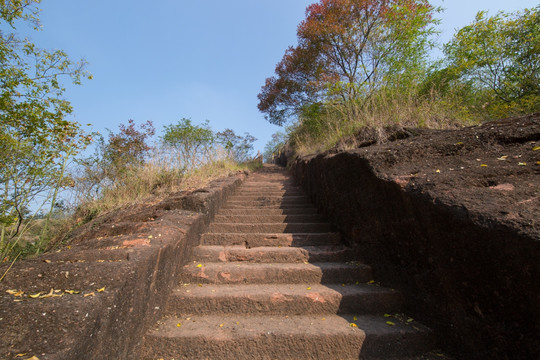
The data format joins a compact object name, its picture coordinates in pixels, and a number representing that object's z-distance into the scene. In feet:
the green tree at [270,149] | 75.26
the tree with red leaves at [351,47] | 21.90
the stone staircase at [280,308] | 5.33
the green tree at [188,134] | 28.27
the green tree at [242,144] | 39.30
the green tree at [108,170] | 13.92
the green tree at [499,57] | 16.96
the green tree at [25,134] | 6.92
